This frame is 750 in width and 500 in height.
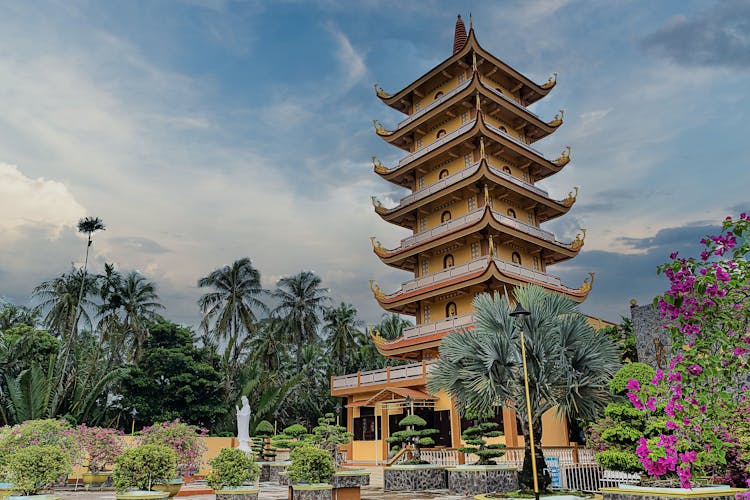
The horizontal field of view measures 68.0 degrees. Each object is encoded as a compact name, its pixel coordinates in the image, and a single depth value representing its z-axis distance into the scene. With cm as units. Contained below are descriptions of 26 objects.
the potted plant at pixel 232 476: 1412
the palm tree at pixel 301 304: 4750
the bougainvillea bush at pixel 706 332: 398
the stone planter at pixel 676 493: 1034
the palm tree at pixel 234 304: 4484
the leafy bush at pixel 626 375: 1343
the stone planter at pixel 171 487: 1619
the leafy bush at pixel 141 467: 1339
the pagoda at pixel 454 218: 2659
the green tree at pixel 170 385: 3419
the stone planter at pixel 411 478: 1869
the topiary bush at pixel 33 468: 1219
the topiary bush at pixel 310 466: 1508
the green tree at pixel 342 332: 4797
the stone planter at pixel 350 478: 1888
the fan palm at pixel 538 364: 1416
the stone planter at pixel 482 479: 1688
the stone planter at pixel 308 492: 1459
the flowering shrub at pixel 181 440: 1909
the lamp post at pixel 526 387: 1190
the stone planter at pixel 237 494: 1405
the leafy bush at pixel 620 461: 1206
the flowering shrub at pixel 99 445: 2127
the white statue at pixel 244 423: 2817
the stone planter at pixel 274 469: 2610
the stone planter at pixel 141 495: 1251
